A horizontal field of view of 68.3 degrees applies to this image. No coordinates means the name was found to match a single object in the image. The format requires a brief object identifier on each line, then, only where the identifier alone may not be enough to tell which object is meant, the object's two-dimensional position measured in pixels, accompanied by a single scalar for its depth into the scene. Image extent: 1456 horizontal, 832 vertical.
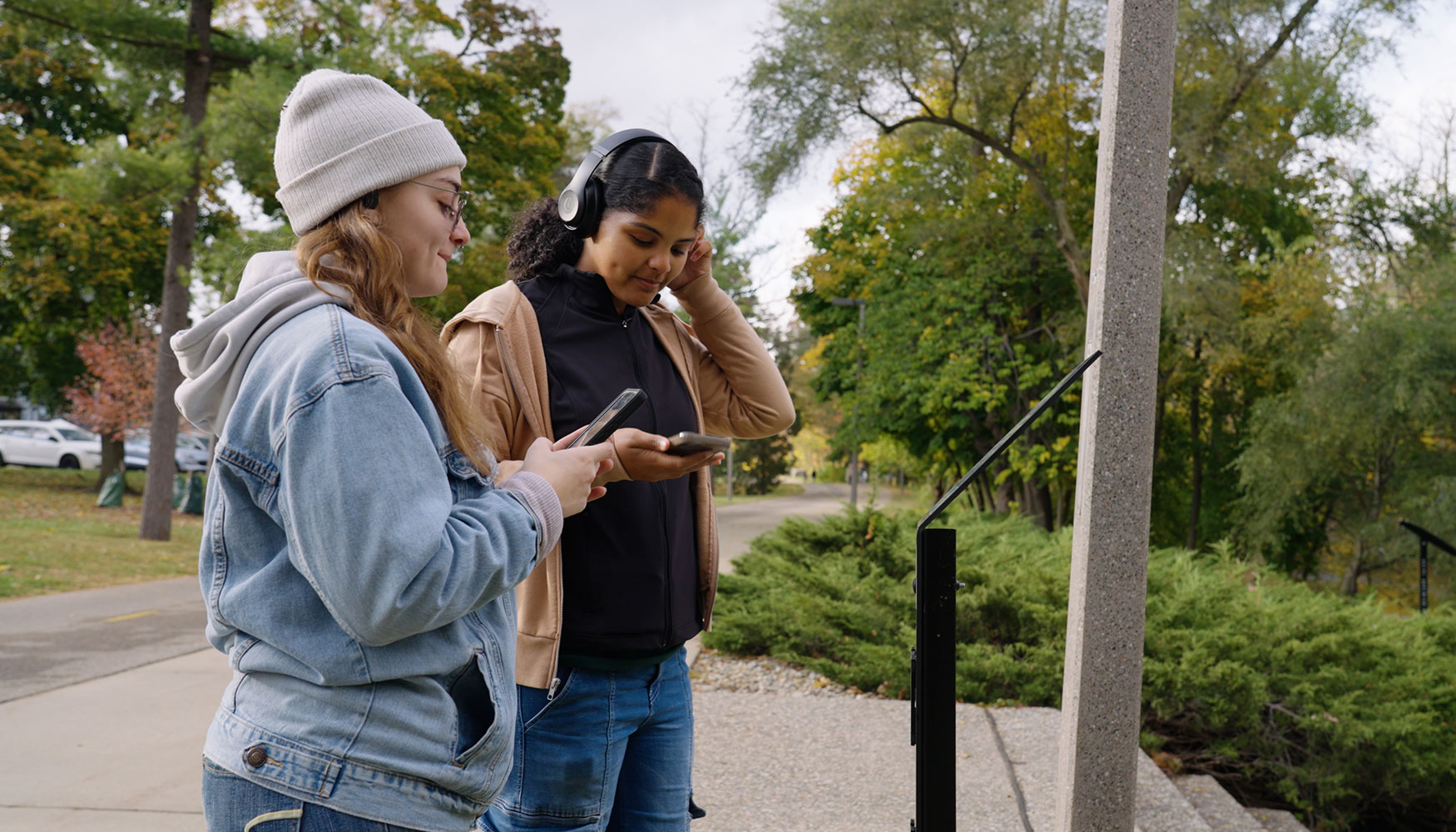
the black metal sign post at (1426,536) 5.35
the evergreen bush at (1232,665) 5.38
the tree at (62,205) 13.40
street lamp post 18.12
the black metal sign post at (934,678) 2.46
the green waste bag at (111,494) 20.20
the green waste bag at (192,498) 20.02
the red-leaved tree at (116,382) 24.30
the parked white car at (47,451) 29.69
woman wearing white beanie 1.21
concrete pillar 2.87
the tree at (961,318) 16.70
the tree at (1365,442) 11.38
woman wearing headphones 1.93
